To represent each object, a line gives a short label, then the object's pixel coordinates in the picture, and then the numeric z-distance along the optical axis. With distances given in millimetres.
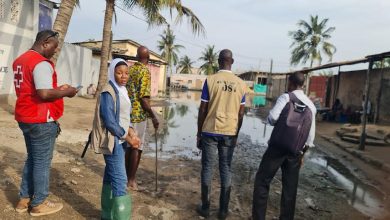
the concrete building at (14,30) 12008
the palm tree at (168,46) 56219
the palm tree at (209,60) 66000
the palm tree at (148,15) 13641
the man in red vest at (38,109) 3264
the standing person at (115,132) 3213
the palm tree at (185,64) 72450
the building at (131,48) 31516
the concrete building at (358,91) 14523
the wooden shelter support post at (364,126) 10074
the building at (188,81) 61344
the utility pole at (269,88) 45094
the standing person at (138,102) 4656
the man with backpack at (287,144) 3750
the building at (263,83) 39062
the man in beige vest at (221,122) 4152
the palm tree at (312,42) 43531
